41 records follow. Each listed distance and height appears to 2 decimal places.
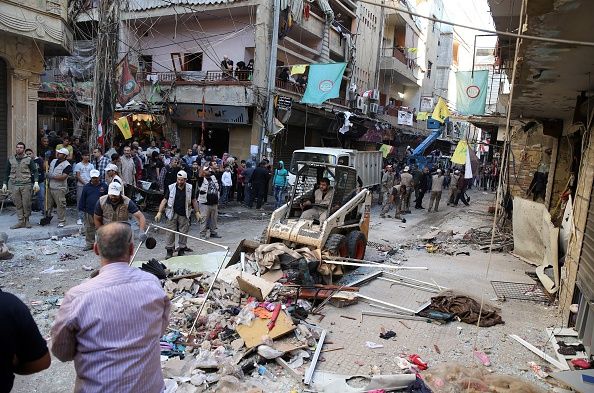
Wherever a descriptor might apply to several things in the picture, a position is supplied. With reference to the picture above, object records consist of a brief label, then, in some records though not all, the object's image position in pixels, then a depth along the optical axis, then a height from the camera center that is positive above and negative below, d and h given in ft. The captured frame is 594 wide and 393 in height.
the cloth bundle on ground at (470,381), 13.98 -7.43
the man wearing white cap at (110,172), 29.00 -2.80
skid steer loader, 24.89 -4.69
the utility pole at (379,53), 90.38 +20.63
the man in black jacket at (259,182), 48.49 -4.44
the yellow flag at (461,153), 52.21 +0.50
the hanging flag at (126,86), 41.34 +4.51
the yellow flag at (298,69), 54.95 +9.73
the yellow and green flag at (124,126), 44.75 +0.65
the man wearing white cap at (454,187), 62.85 -4.55
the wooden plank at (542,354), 16.19 -7.52
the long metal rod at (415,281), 24.31 -7.39
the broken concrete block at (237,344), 15.69 -7.45
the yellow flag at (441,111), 62.89 +6.51
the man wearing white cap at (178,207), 26.55 -4.41
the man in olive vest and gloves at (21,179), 29.22 -3.66
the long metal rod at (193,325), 16.19 -7.04
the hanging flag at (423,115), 81.30 +7.37
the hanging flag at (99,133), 39.75 -0.21
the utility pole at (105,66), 38.32 +5.98
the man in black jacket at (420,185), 60.39 -4.31
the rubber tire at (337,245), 24.49 -5.57
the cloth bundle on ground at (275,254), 22.34 -5.85
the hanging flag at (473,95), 53.21 +7.80
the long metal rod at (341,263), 22.81 -6.09
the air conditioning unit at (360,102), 81.25 +9.01
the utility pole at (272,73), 56.29 +9.20
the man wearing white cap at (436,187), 56.65 -4.26
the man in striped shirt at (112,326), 6.90 -3.17
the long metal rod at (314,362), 14.17 -7.56
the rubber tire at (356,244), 26.61 -5.94
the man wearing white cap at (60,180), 30.48 -3.67
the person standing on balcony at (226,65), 57.26 +10.05
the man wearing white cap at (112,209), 22.61 -4.03
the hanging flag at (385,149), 77.05 +0.46
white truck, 47.78 -1.19
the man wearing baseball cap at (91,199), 27.02 -4.35
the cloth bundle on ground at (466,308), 19.98 -7.21
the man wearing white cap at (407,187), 52.21 -4.12
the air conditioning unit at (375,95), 83.22 +10.96
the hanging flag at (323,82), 52.80 +8.05
